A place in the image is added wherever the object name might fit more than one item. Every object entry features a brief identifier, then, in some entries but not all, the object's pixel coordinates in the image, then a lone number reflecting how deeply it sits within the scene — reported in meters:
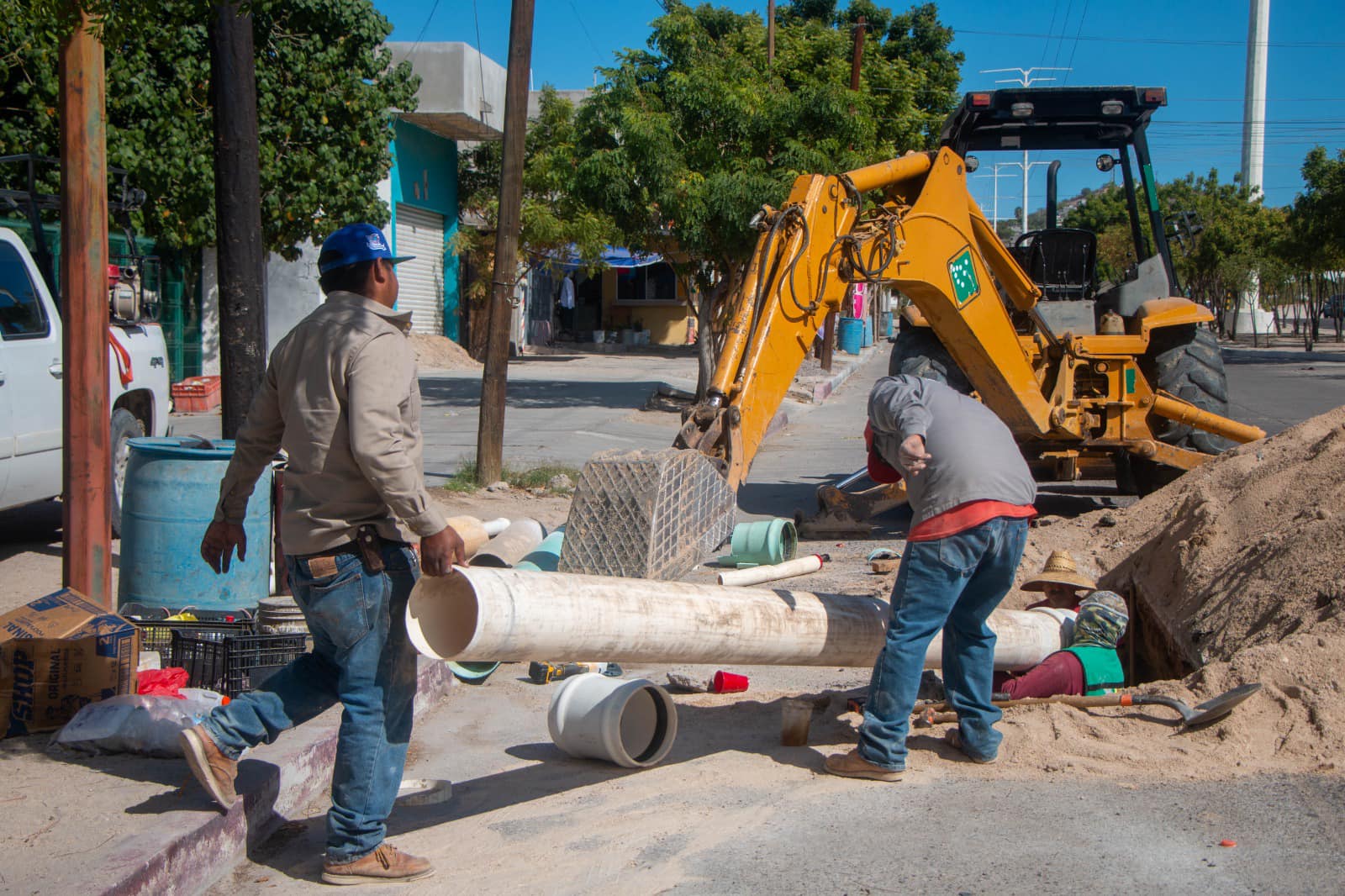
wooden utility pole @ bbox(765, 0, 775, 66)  18.90
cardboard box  4.13
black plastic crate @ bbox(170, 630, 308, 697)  4.78
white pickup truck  7.12
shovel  4.32
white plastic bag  4.06
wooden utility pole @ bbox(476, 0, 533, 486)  10.39
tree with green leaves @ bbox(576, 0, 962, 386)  16.14
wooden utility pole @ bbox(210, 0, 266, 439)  6.20
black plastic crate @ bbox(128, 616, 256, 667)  4.94
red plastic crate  17.02
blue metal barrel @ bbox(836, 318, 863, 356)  38.12
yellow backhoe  6.16
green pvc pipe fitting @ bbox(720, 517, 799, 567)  8.08
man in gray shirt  4.14
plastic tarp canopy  28.31
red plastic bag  4.42
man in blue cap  3.30
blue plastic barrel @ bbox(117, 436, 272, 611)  5.77
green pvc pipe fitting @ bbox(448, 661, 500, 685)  5.50
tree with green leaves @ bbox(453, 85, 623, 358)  18.75
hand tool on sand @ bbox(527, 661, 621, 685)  5.65
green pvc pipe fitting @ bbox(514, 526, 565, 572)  6.79
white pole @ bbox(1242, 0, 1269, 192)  58.81
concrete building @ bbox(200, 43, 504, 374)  26.09
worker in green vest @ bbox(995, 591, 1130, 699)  5.00
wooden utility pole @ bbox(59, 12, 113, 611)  4.70
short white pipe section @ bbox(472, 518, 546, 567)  7.12
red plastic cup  5.44
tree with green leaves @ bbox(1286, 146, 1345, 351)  35.19
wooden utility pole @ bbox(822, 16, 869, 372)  23.36
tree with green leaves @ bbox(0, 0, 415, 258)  13.41
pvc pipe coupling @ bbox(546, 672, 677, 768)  4.38
